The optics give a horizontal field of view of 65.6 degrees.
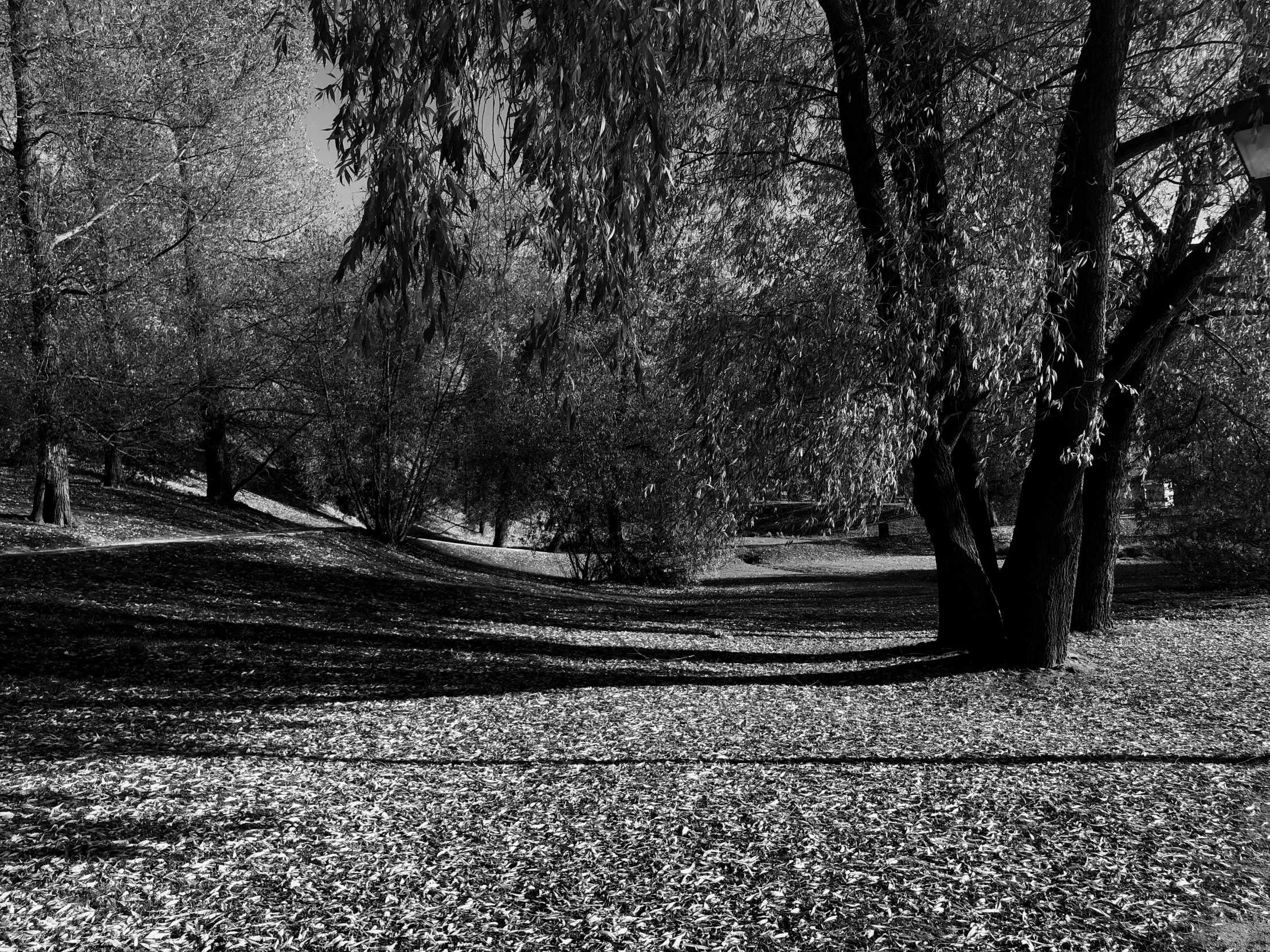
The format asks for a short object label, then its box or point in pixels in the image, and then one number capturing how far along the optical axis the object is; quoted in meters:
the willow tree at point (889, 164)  4.74
